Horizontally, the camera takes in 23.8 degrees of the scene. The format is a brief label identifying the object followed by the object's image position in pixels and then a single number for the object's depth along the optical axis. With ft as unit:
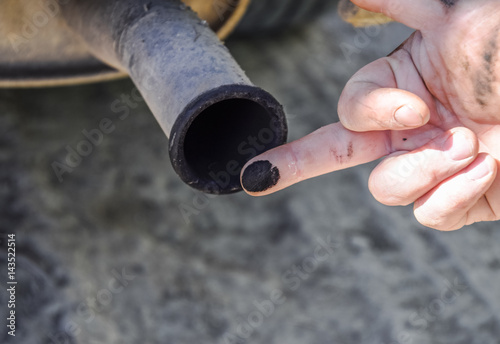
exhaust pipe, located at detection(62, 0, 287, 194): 1.52
